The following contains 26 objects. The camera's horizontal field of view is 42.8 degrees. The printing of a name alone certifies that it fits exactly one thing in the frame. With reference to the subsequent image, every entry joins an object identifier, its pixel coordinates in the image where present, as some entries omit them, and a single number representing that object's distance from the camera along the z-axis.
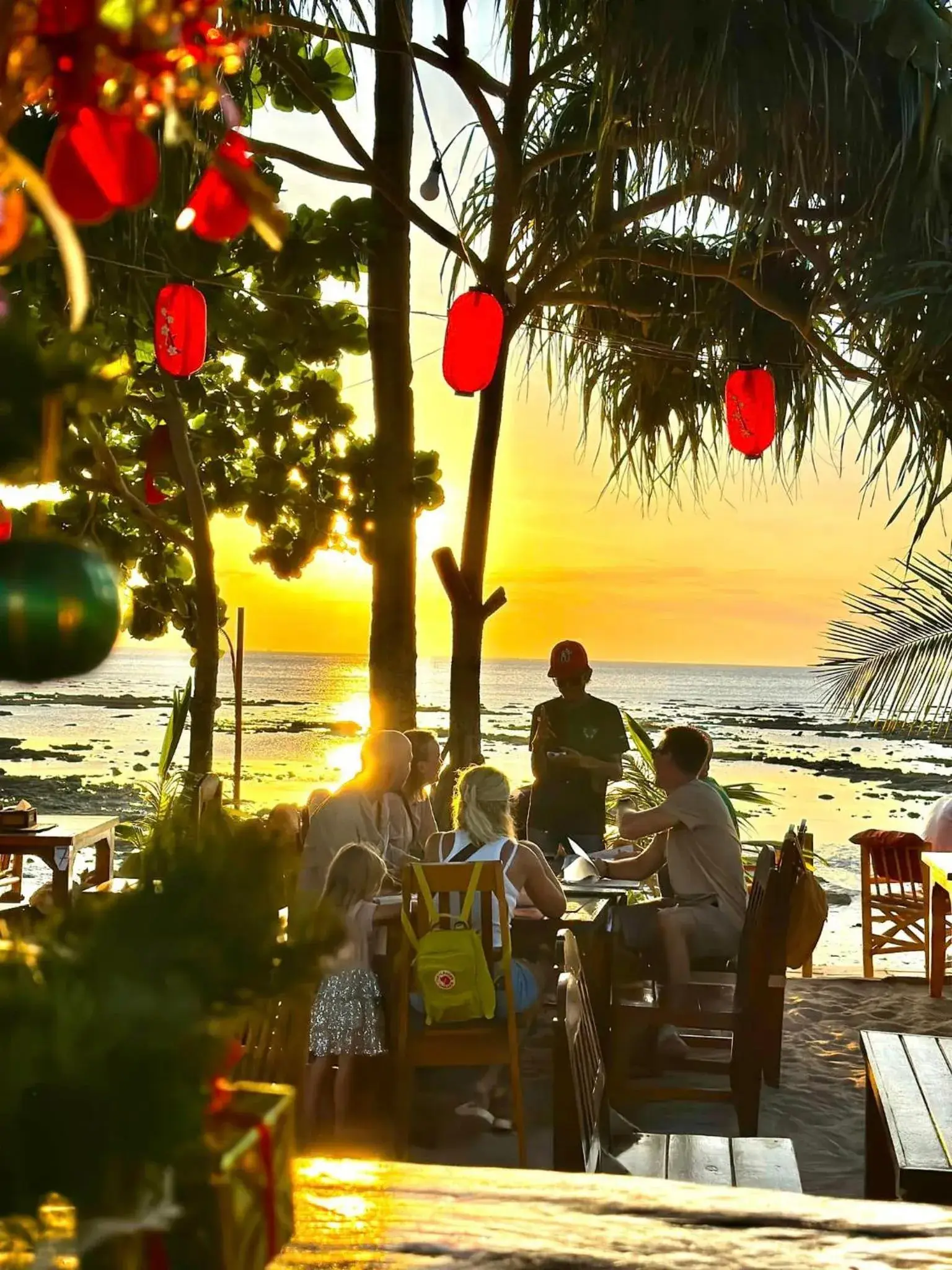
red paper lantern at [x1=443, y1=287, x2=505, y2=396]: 5.40
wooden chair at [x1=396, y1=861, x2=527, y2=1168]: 3.55
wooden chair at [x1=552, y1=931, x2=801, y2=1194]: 2.07
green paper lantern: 0.54
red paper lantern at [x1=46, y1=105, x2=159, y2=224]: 0.60
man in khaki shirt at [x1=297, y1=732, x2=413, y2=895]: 4.22
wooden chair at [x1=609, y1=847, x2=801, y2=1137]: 3.82
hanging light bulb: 5.93
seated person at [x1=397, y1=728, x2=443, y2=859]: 5.46
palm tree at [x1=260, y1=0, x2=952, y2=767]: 5.33
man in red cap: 5.79
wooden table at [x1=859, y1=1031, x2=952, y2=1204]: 2.08
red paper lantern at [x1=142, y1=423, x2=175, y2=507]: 9.10
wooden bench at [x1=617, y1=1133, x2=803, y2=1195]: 2.52
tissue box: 6.50
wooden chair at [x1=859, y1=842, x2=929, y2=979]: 6.39
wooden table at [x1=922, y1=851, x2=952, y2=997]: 5.75
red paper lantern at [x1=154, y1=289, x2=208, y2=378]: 5.57
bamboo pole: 10.13
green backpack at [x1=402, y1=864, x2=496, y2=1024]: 3.57
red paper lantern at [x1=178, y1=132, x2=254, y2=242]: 0.65
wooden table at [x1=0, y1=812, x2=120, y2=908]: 6.42
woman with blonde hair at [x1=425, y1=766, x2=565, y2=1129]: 4.03
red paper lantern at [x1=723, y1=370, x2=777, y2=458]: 6.37
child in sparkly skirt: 3.48
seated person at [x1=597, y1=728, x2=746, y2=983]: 4.64
